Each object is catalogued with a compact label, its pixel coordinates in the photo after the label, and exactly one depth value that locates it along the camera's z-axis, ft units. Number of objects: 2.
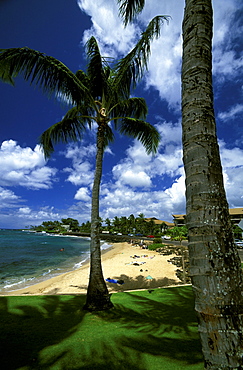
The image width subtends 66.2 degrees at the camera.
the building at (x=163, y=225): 294.62
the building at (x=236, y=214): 215.59
